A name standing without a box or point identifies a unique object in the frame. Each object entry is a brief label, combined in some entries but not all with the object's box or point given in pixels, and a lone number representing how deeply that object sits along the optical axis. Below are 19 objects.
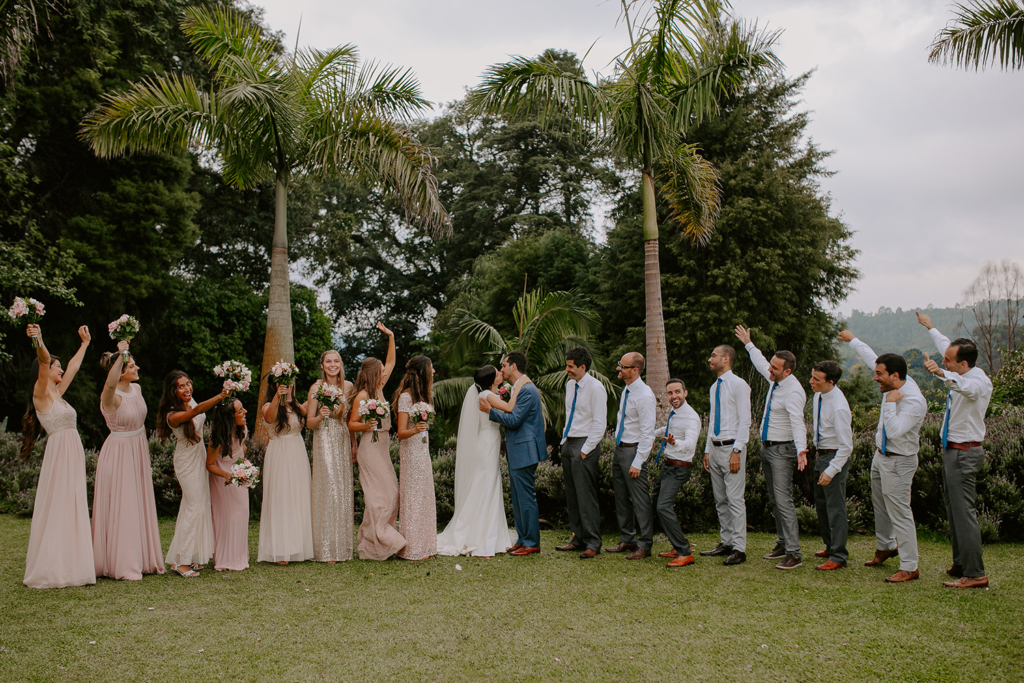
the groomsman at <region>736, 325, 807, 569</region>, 7.16
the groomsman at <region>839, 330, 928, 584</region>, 6.54
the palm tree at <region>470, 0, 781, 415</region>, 12.16
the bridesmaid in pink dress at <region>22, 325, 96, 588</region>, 6.65
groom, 8.17
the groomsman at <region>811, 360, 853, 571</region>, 6.96
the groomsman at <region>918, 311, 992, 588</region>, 6.18
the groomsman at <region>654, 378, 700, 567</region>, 7.38
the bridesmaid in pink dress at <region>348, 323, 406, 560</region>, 7.94
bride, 8.28
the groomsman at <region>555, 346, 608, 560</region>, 7.98
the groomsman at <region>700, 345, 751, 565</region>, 7.28
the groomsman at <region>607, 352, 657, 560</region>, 7.71
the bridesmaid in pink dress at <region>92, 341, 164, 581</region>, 6.97
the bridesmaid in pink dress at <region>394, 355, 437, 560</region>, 8.03
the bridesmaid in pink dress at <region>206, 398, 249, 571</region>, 7.45
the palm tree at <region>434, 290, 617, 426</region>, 13.85
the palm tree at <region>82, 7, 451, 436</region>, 12.65
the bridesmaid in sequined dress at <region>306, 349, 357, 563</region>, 7.89
